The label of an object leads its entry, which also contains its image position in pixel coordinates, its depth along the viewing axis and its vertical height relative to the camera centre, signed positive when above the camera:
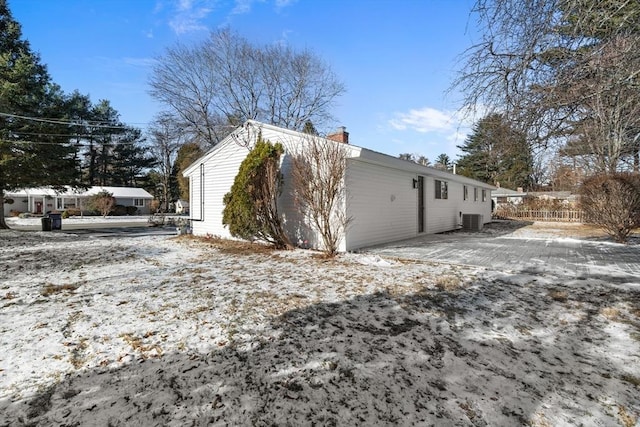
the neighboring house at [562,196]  23.25 +1.02
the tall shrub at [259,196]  8.46 +0.36
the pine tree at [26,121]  13.66 +4.07
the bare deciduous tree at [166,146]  22.00 +6.19
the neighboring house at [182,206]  39.28 +0.45
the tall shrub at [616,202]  9.36 +0.23
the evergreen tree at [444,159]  54.38 +8.81
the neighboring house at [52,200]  31.39 +1.01
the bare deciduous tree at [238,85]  20.39 +8.86
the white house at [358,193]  8.51 +0.57
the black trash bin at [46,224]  15.93 -0.73
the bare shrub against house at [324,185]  7.34 +0.60
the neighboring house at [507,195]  32.22 +1.45
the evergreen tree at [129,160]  40.38 +6.60
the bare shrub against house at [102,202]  28.98 +0.71
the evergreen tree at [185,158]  30.77 +5.45
